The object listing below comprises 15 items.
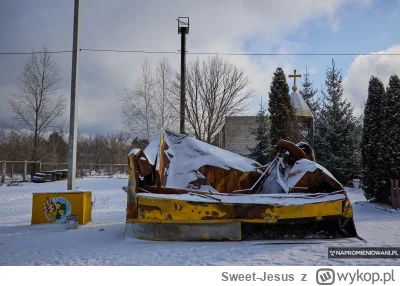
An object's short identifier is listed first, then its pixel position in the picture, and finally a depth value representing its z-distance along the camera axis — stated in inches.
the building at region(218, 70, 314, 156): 935.0
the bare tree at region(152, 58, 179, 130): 848.9
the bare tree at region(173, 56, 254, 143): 882.1
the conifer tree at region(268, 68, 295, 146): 569.9
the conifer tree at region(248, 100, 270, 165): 748.3
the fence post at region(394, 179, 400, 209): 324.5
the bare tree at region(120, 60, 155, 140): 877.9
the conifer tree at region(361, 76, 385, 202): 372.8
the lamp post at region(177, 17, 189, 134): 558.7
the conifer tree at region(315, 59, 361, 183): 687.1
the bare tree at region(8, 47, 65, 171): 362.9
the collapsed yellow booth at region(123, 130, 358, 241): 179.5
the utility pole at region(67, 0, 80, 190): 275.4
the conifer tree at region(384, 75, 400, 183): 346.3
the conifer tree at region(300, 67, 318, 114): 1174.7
